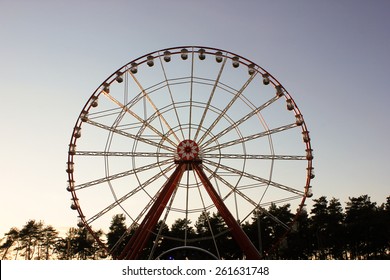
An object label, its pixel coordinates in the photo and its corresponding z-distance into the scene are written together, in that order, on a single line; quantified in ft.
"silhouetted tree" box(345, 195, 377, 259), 157.58
